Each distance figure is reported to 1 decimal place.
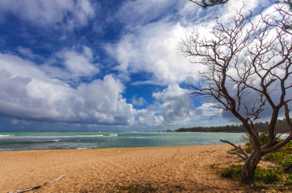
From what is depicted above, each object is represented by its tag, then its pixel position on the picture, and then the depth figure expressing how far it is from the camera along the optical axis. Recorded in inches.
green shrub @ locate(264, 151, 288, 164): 218.6
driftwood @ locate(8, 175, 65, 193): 149.4
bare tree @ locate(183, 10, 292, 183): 125.4
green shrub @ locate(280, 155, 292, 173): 174.9
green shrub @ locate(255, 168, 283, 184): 150.9
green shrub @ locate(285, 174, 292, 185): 143.8
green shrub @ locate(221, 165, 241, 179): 161.9
